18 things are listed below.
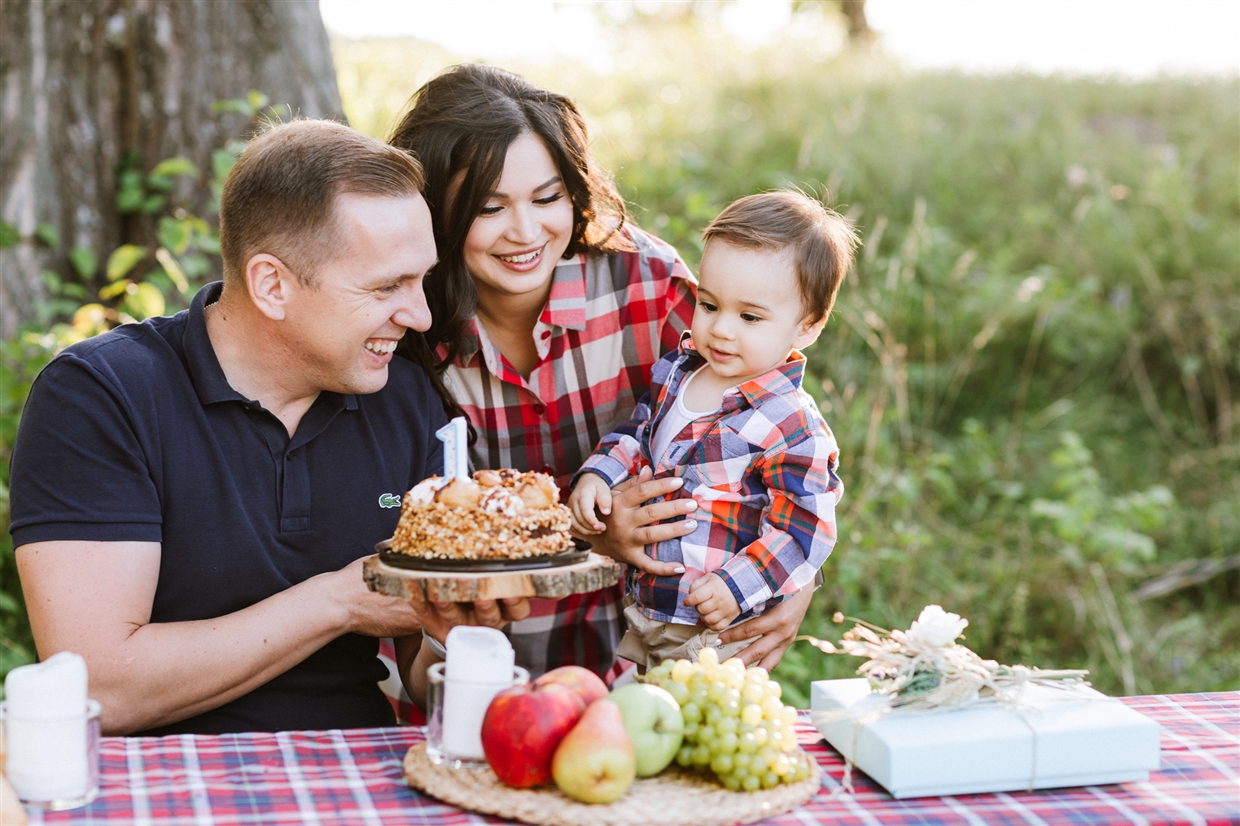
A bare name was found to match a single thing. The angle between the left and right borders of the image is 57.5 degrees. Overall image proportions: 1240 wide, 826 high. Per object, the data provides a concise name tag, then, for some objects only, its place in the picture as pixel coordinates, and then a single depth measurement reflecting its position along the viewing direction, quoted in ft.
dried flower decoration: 6.31
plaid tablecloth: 5.52
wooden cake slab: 6.12
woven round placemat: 5.41
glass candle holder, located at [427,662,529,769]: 5.87
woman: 8.86
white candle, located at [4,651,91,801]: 5.32
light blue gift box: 5.86
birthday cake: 6.56
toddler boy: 8.11
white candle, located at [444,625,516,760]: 5.87
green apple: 5.69
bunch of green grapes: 5.66
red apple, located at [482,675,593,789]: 5.46
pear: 5.36
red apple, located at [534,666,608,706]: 5.73
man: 7.07
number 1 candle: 7.14
